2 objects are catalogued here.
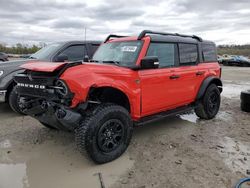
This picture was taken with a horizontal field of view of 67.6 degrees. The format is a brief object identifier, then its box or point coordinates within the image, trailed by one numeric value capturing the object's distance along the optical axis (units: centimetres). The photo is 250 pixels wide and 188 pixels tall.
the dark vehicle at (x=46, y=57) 436
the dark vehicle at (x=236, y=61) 2161
